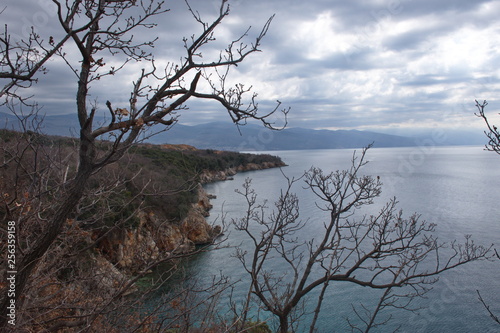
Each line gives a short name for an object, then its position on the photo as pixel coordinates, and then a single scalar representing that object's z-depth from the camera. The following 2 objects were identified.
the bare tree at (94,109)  3.05
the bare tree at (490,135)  4.09
